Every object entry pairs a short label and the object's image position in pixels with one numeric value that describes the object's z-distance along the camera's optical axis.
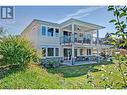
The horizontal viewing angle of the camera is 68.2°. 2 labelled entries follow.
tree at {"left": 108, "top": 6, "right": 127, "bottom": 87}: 0.77
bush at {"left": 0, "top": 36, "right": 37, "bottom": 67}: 3.50
